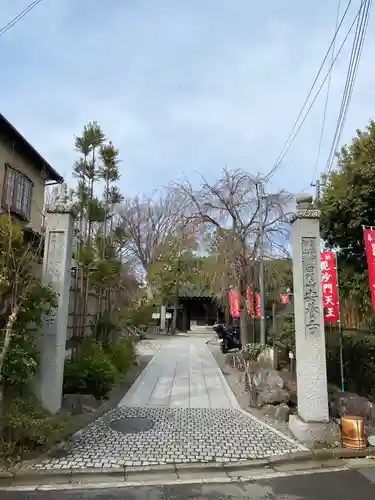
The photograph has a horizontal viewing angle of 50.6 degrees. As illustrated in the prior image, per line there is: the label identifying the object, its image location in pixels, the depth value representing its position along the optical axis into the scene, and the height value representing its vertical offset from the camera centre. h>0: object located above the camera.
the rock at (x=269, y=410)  7.32 -1.66
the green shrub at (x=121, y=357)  10.01 -1.00
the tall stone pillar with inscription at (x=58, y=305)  6.55 +0.20
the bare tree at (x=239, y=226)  14.88 +3.54
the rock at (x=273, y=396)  7.52 -1.43
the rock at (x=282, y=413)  7.08 -1.64
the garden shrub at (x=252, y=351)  12.58 -1.00
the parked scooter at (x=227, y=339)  16.56 -0.81
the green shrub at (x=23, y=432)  5.15 -1.51
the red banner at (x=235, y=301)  15.43 +0.75
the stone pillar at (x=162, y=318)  31.61 +0.05
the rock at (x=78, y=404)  7.08 -1.56
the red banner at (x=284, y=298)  14.39 +0.86
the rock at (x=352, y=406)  6.71 -1.45
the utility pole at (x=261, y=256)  13.21 +2.23
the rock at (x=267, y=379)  8.07 -1.21
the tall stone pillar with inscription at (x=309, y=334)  6.18 -0.21
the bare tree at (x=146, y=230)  33.25 +7.37
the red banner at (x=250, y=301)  15.09 +0.72
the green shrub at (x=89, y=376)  7.76 -1.15
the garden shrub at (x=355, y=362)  8.49 -0.93
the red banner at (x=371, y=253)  7.30 +1.25
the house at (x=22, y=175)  11.88 +4.78
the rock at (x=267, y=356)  11.58 -1.06
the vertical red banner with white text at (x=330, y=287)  8.41 +0.72
